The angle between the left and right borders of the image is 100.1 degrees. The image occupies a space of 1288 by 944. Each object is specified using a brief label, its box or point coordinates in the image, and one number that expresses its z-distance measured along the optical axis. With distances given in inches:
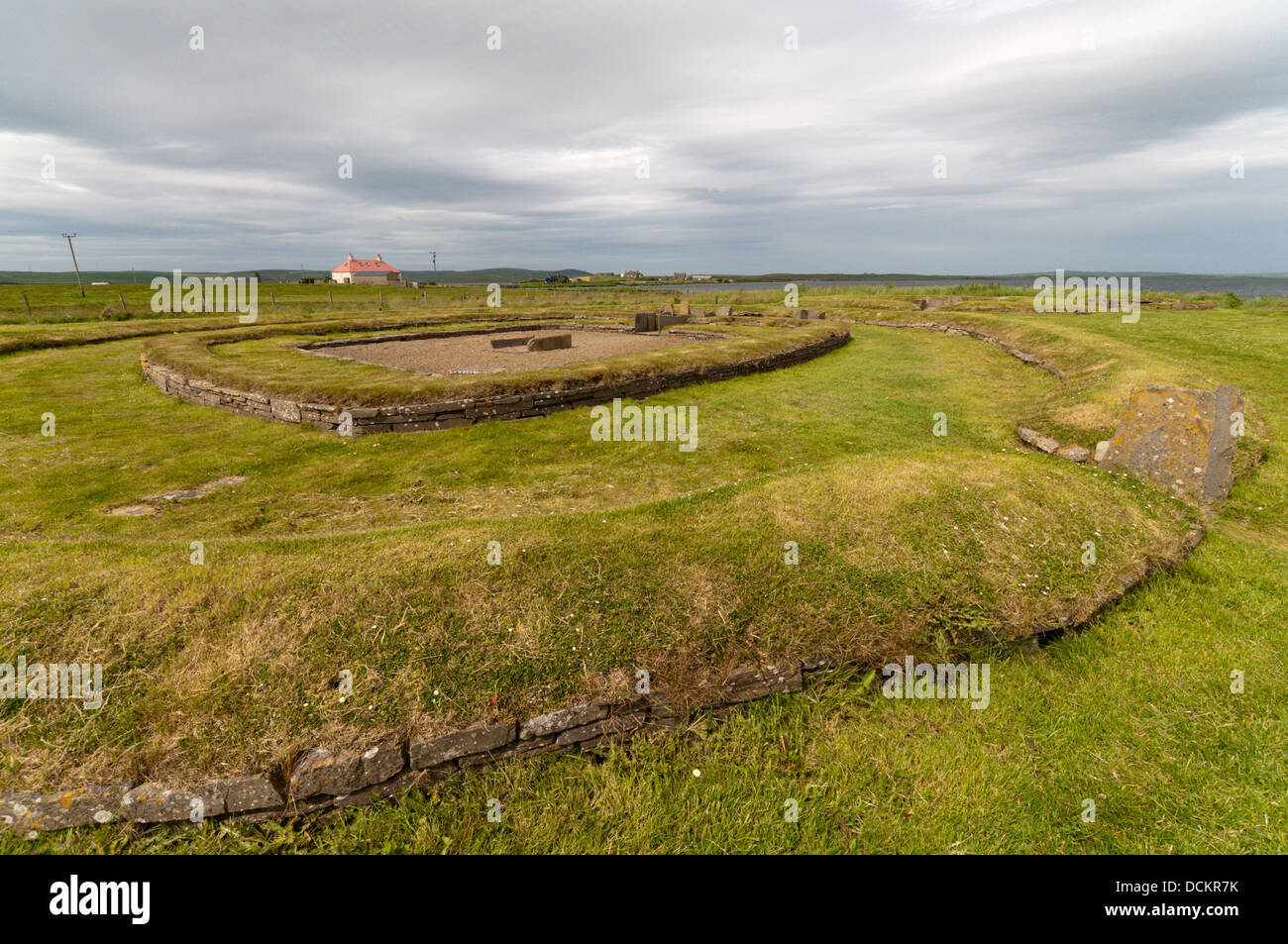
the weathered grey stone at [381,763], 147.3
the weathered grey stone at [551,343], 814.5
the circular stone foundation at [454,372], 458.3
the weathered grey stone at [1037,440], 377.1
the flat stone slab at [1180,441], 302.7
